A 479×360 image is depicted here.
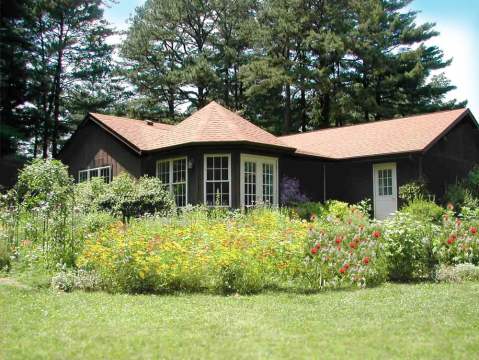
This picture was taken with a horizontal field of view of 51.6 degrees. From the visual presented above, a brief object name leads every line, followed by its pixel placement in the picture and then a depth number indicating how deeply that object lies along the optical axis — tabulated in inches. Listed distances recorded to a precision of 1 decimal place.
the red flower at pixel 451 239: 315.6
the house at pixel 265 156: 581.6
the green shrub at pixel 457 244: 319.3
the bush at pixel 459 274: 301.7
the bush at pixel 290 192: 642.2
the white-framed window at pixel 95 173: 711.7
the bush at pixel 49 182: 363.6
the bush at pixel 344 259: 290.0
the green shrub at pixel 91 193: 544.7
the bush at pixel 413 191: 652.7
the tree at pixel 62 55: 1224.8
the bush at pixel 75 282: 282.7
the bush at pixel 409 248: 302.4
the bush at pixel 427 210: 539.2
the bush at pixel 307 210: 595.3
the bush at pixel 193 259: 271.6
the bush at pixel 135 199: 547.8
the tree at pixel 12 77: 1047.0
